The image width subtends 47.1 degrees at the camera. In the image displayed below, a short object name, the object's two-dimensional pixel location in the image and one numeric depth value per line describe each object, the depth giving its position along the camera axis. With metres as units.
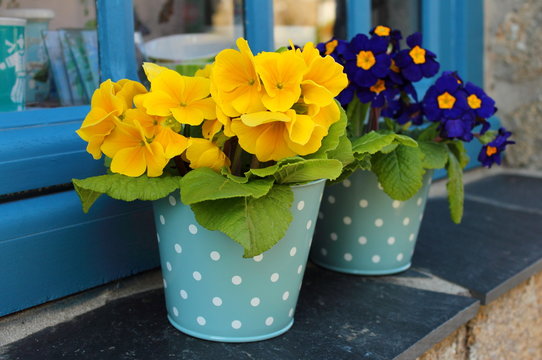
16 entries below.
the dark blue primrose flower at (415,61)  1.17
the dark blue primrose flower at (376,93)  1.15
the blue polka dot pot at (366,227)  1.24
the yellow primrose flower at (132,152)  0.90
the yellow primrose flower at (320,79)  0.88
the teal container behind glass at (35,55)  1.21
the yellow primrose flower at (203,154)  0.91
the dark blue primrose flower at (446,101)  1.21
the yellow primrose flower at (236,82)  0.87
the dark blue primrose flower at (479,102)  1.22
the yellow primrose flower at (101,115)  0.91
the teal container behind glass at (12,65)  1.14
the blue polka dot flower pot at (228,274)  0.93
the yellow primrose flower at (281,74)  0.86
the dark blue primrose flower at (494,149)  1.28
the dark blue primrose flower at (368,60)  1.14
